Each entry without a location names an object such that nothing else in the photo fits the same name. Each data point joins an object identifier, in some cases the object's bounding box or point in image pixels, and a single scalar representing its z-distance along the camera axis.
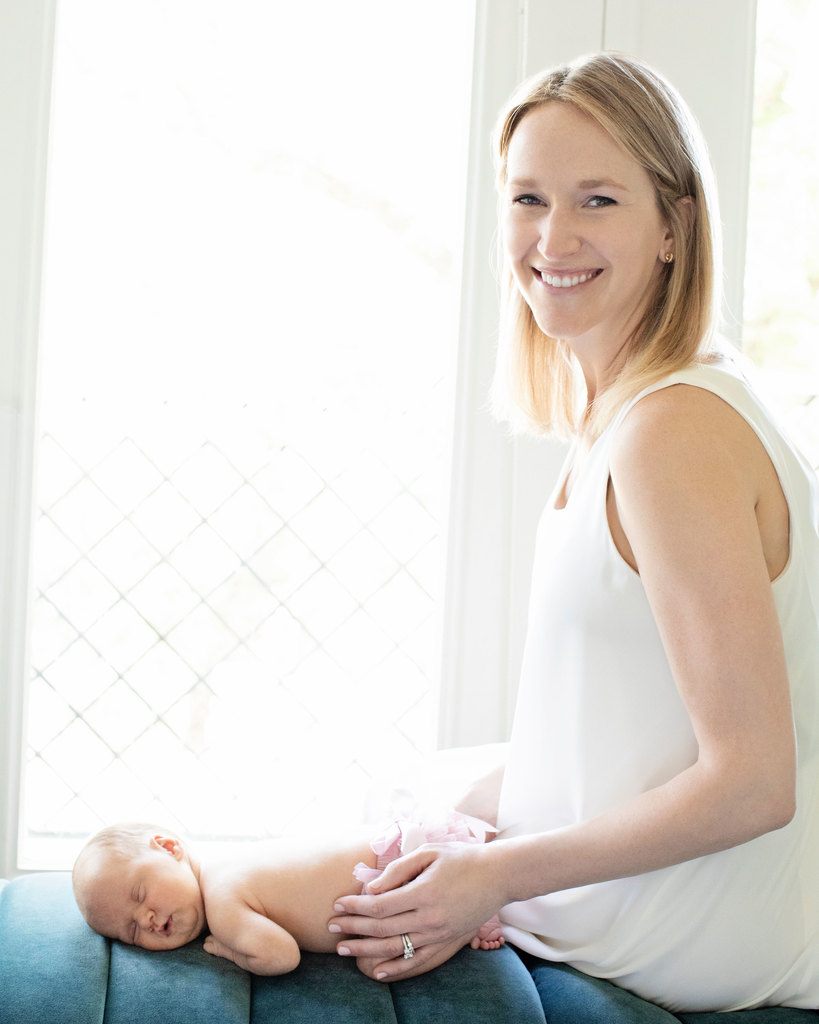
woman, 1.23
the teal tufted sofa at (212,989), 1.31
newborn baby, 1.45
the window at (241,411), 2.28
